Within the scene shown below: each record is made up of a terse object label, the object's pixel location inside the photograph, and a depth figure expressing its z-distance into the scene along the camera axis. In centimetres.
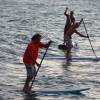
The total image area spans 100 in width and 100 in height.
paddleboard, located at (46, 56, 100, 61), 2387
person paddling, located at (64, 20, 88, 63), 2388
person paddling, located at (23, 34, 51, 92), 1720
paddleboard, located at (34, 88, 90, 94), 1769
